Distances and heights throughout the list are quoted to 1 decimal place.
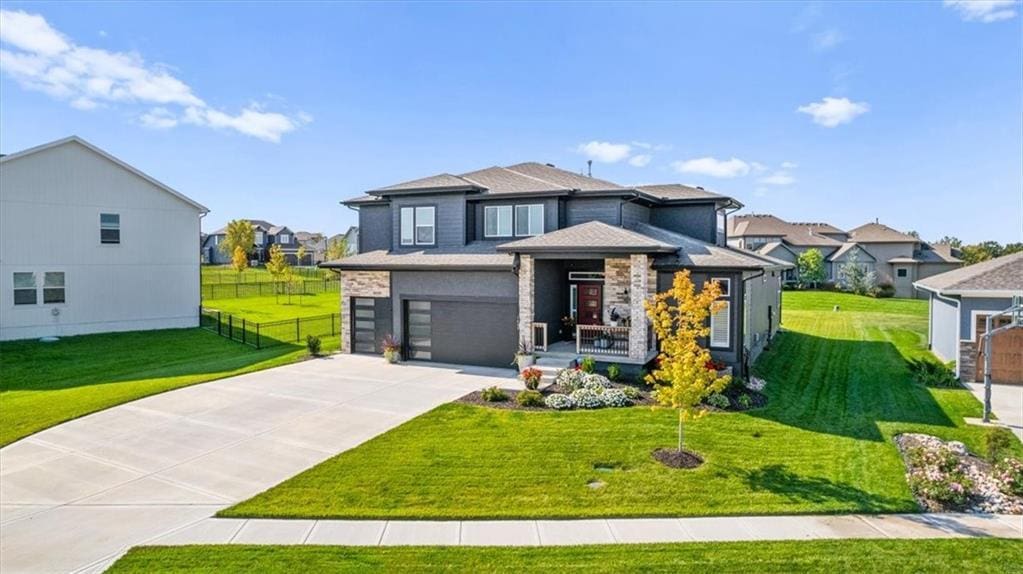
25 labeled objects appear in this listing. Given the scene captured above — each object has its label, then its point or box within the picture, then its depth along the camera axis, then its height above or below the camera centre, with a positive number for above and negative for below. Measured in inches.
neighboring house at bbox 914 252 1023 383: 663.8 -47.4
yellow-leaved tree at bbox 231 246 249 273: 1993.0 +54.6
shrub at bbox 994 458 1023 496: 363.3 -132.9
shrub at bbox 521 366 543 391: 576.6 -106.4
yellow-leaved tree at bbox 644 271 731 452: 398.3 -59.0
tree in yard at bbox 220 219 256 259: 2490.2 +175.6
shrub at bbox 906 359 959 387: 664.4 -118.0
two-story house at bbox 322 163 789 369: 641.0 +10.0
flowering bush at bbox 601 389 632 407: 534.6 -118.4
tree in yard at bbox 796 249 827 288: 1999.3 +29.5
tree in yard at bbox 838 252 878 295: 1881.2 -2.3
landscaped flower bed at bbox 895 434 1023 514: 351.3 -136.5
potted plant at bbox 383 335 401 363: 770.8 -104.6
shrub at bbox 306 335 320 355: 820.6 -103.0
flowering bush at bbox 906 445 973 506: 354.0 -133.1
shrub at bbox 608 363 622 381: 613.3 -106.4
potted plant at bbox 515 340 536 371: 669.3 -98.8
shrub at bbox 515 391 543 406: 534.0 -118.7
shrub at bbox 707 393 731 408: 535.0 -120.4
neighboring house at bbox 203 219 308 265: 3137.3 +184.5
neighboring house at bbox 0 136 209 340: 858.1 +45.5
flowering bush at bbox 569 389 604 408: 531.3 -118.3
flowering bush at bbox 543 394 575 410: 526.6 -120.3
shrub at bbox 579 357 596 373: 624.1 -100.9
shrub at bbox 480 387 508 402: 548.4 -118.0
